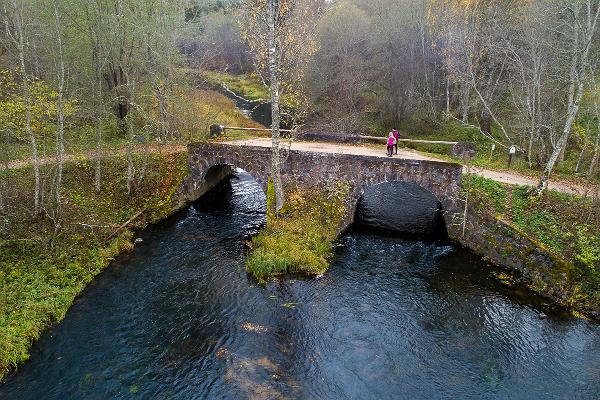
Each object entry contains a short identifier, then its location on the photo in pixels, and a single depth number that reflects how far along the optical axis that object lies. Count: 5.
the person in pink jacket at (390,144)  26.73
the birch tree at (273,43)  22.84
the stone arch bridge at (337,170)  25.27
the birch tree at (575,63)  20.84
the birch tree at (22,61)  19.48
